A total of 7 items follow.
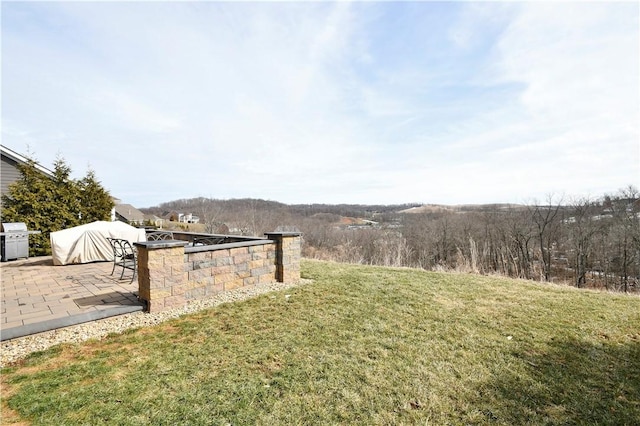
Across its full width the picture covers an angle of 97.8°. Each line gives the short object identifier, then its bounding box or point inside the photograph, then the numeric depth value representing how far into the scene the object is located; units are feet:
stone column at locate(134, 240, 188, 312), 11.98
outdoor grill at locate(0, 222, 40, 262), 23.79
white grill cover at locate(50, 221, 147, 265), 21.06
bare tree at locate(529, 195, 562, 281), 64.80
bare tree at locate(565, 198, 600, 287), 61.05
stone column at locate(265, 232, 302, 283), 17.51
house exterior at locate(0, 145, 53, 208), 31.14
